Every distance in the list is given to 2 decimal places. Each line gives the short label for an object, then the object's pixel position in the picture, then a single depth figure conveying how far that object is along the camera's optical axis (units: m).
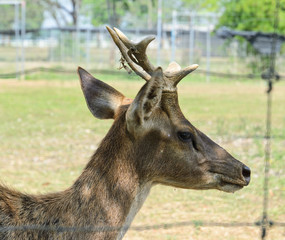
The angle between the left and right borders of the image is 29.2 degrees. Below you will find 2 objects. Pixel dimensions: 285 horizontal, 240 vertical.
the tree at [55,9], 40.97
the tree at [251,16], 25.75
